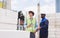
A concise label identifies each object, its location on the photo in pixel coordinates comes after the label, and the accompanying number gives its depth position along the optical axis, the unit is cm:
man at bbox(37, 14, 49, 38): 381
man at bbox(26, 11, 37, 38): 338
